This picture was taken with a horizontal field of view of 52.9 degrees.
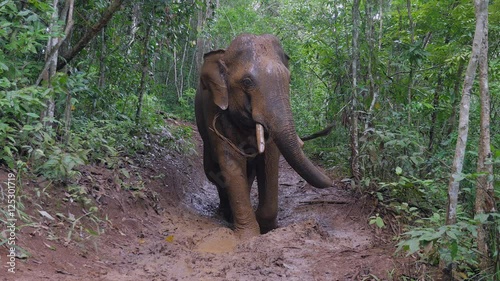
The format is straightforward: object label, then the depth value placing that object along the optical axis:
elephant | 5.96
